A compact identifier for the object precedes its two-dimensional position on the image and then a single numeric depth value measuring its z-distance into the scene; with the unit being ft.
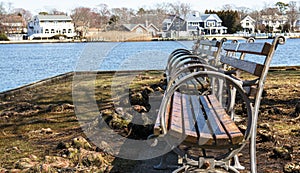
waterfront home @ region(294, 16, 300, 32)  348.30
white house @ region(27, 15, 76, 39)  336.90
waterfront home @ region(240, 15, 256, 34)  319.47
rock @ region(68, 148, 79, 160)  13.61
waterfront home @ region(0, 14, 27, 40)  329.70
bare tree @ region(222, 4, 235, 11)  347.56
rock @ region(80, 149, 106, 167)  13.08
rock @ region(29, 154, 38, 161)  14.07
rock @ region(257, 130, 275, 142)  15.25
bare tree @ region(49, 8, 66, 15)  385.33
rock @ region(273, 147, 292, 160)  13.17
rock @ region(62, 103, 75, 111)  23.46
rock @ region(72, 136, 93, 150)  14.67
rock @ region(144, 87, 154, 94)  24.03
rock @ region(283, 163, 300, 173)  11.85
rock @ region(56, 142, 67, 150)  15.08
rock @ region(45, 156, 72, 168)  13.07
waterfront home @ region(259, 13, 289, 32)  337.80
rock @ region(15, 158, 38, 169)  13.12
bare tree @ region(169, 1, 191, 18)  315.12
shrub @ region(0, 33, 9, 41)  290.66
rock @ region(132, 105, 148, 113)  19.12
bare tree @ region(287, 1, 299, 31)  348.79
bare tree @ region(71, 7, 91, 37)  290.76
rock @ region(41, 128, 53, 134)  18.08
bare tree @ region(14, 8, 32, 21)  392.22
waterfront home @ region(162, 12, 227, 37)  307.78
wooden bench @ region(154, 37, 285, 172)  8.75
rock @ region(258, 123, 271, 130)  17.02
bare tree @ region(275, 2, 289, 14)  357.00
